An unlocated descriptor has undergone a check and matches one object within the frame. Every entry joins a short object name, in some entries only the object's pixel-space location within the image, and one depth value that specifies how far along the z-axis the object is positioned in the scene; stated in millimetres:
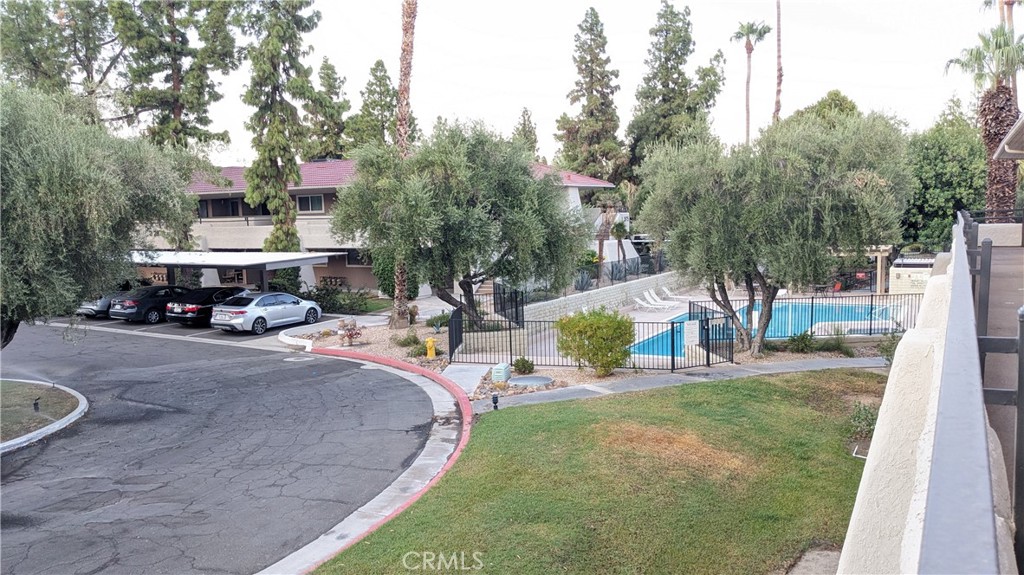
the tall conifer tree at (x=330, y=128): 54531
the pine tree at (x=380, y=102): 54469
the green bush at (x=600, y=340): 16344
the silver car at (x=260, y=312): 24203
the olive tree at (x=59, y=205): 11672
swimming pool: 21873
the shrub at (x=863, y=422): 11445
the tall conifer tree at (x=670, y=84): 53500
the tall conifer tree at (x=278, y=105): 30938
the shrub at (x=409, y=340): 20656
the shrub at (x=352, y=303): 29750
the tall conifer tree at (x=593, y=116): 54750
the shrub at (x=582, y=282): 31155
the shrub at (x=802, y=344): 19375
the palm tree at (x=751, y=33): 51531
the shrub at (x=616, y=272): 34719
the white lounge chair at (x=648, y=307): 32594
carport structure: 27106
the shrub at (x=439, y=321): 23453
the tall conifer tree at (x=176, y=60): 33406
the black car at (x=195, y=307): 26094
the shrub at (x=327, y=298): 29609
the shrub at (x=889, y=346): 15216
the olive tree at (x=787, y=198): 16328
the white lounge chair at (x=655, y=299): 33312
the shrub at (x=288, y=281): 31094
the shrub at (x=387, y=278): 29461
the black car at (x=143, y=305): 27328
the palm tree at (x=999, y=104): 26484
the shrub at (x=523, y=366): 17047
